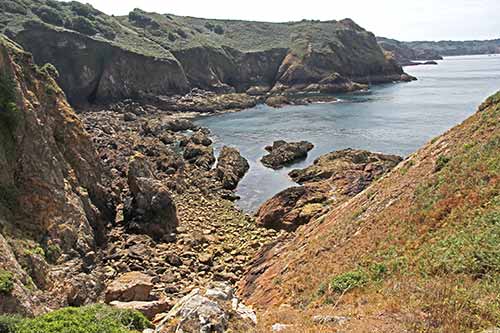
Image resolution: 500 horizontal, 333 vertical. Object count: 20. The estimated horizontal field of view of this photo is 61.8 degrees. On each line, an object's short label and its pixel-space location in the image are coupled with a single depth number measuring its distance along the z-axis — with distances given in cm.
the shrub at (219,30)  15788
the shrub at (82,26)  10192
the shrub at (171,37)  12900
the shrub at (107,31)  10719
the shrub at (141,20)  13425
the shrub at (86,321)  1195
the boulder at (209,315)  1052
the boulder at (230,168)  4653
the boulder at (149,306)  1812
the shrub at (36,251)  2017
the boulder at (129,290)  2075
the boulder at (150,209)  3147
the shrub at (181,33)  13500
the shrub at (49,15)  9860
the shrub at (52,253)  2214
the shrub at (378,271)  1420
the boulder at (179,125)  7575
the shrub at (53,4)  10725
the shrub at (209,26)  16012
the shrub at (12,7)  9281
